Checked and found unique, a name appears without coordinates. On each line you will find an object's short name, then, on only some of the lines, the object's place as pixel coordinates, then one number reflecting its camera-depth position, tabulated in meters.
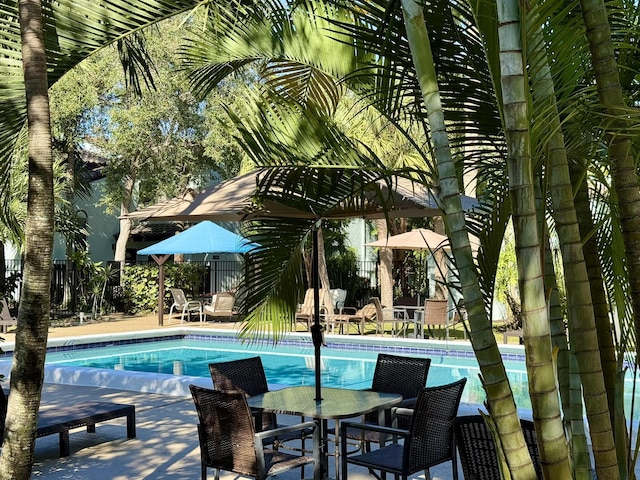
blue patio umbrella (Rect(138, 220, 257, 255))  17.75
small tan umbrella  15.75
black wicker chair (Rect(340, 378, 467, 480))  4.57
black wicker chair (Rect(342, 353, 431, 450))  5.99
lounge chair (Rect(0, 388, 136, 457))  6.14
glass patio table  5.15
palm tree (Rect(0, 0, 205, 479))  3.43
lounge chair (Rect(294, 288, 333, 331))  16.50
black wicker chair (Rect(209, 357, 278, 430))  5.85
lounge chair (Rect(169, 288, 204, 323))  19.16
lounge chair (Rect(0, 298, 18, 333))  16.21
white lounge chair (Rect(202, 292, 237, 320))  18.64
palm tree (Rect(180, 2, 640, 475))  1.95
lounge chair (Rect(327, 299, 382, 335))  15.64
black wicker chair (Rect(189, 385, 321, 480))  4.66
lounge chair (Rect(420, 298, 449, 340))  14.91
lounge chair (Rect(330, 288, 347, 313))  20.22
